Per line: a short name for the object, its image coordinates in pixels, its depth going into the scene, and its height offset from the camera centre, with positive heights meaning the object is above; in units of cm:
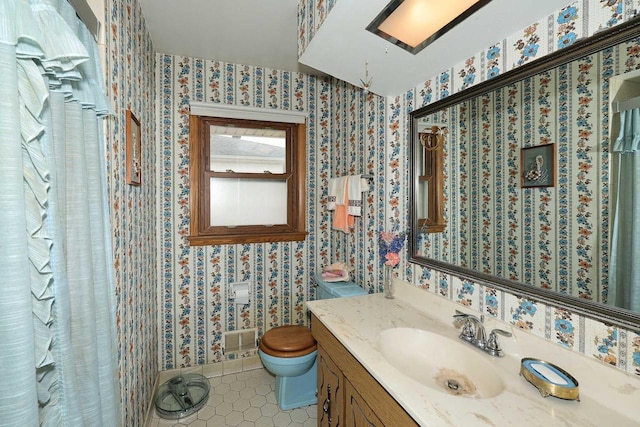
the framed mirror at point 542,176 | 85 +11
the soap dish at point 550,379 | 81 -51
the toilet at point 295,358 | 192 -101
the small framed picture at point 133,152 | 142 +30
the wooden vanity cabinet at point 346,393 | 93 -72
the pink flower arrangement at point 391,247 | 167 -23
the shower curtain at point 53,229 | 53 -5
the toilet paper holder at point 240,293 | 242 -72
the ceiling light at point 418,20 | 107 +76
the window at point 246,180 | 240 +25
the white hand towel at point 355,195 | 205 +9
